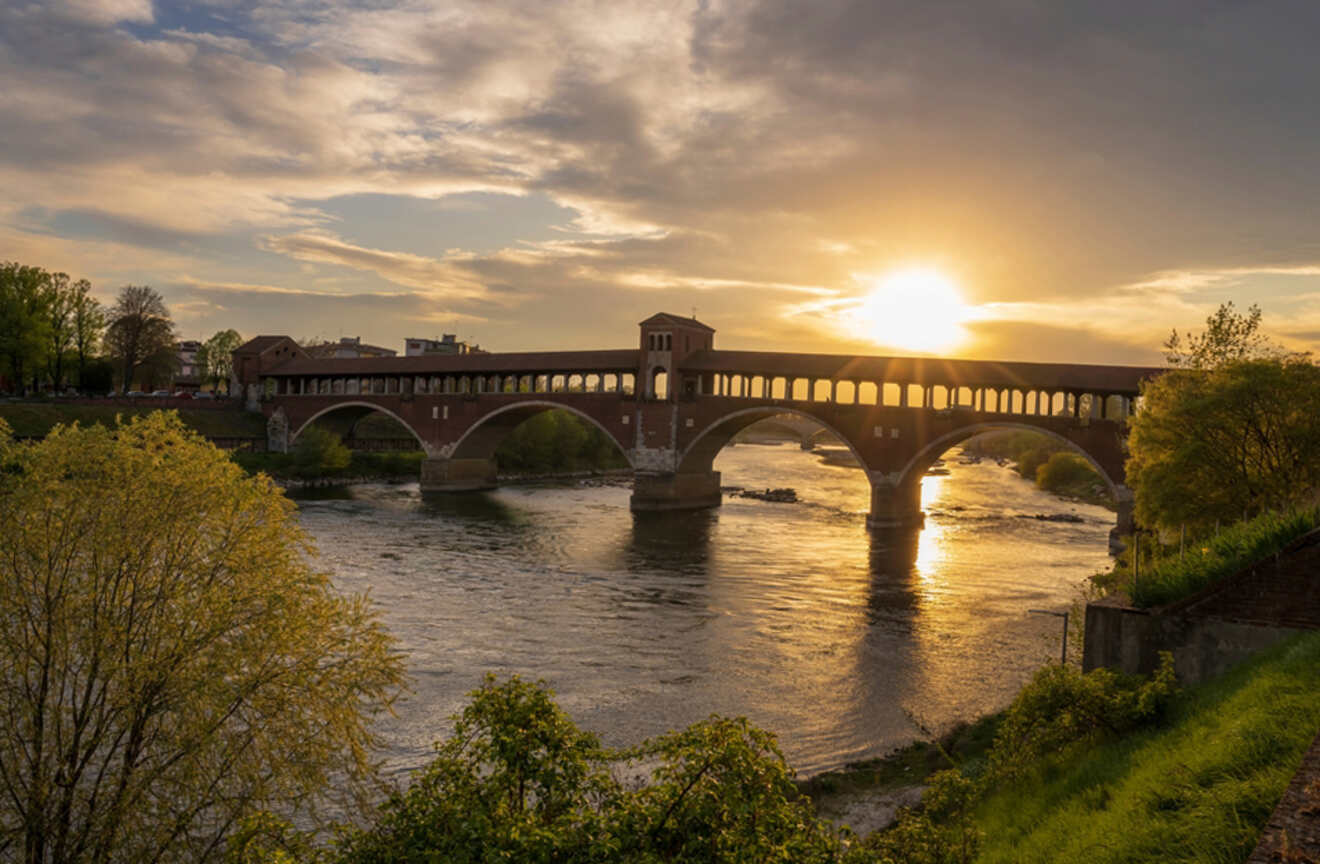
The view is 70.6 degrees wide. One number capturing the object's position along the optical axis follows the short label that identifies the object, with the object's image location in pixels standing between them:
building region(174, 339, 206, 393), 108.69
